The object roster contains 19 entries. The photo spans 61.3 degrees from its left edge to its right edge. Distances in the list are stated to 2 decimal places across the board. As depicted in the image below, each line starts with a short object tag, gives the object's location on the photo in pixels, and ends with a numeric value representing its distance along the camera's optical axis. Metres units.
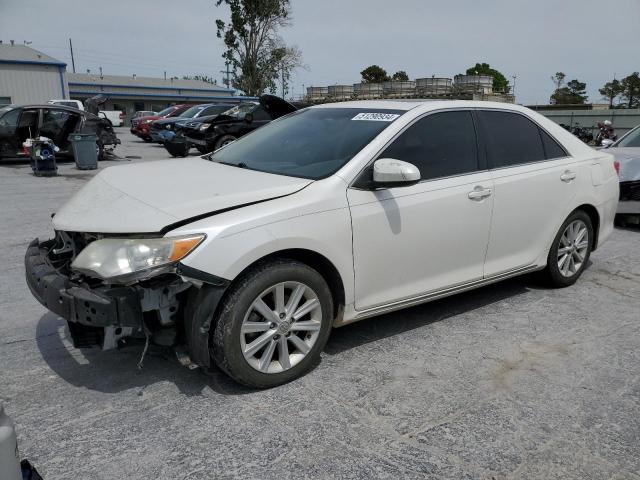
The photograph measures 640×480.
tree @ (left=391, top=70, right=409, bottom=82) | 79.12
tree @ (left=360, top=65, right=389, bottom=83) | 80.88
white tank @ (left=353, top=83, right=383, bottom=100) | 32.28
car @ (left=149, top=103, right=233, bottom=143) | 18.30
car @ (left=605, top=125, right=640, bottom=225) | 7.27
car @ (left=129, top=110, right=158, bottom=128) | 25.30
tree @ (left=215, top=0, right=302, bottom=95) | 45.06
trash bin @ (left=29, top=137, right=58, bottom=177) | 11.90
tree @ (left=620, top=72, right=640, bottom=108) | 59.72
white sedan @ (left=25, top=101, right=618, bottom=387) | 2.79
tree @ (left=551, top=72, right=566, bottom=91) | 78.36
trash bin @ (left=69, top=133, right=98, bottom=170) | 13.15
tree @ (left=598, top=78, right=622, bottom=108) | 63.94
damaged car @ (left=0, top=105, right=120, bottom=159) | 13.68
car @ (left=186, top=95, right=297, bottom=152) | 14.95
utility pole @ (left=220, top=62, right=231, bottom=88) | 48.52
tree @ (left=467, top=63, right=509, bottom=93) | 81.94
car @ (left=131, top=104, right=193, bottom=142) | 23.26
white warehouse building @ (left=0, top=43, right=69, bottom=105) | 40.22
